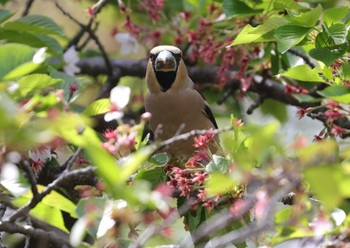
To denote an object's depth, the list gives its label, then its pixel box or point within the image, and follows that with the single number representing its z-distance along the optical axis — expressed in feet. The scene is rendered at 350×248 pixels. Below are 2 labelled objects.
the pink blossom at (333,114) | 18.49
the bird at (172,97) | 27.86
